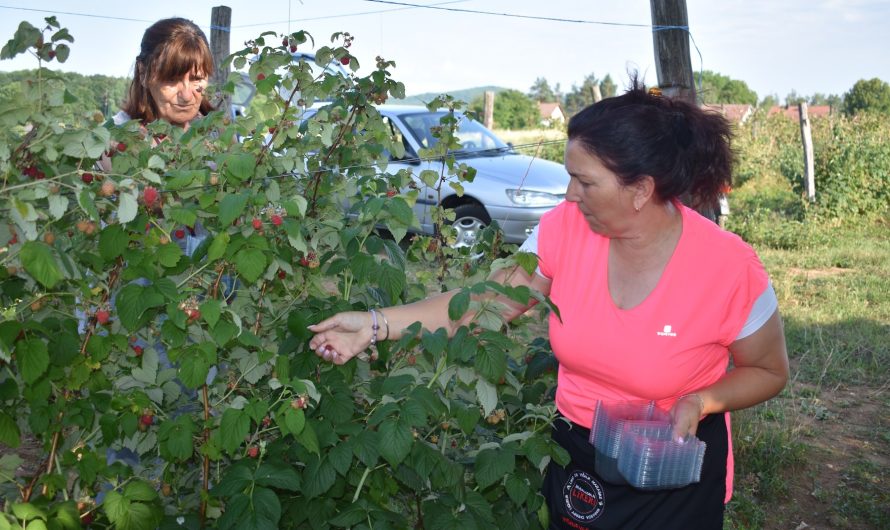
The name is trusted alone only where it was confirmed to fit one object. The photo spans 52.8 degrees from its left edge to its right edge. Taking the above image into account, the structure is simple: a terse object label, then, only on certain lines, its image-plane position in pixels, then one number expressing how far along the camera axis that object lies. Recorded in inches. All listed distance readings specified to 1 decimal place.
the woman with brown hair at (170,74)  109.7
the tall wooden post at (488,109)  678.5
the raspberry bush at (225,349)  71.4
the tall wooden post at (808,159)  474.0
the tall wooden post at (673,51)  159.5
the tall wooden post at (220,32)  289.7
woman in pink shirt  81.3
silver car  337.4
